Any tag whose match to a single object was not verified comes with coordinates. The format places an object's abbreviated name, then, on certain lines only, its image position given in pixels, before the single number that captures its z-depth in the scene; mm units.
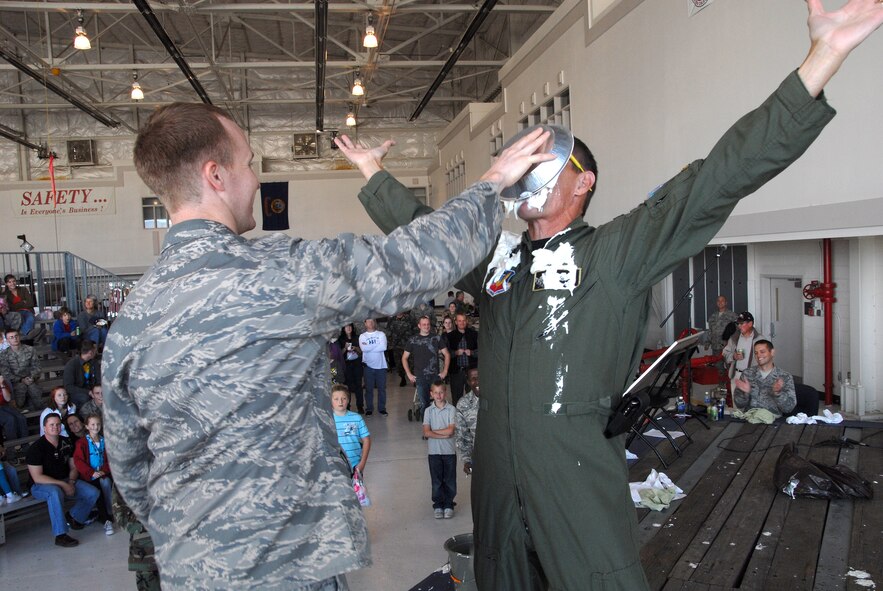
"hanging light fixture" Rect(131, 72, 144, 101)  17453
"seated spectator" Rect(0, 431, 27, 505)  6965
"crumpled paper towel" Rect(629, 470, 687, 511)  5129
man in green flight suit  1801
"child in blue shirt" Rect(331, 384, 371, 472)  6262
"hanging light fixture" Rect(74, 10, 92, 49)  14000
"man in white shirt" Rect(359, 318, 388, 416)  11141
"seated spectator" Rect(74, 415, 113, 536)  7125
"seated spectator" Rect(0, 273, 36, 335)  13164
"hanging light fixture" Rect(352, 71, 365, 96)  17750
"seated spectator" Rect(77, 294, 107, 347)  13320
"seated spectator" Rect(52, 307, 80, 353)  12938
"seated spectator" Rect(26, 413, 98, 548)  6727
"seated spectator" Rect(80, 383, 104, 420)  8133
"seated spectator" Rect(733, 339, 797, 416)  7605
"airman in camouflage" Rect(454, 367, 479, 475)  5633
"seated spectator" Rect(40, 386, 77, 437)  7824
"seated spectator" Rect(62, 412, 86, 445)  7484
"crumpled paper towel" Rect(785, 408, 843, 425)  7293
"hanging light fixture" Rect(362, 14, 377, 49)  14336
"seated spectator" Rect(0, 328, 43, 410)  10172
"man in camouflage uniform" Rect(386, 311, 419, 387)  14766
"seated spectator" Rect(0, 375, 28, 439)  8750
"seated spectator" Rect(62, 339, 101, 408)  9721
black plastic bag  4961
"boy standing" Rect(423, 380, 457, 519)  6746
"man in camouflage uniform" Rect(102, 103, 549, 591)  1374
